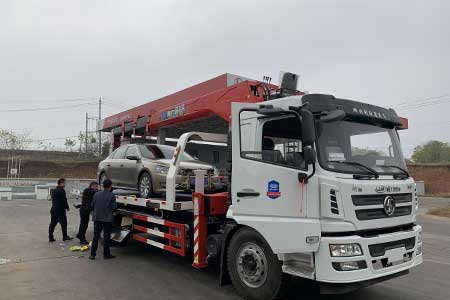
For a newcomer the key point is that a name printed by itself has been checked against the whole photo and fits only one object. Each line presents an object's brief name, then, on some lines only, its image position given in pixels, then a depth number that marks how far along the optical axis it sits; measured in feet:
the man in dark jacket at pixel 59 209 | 31.40
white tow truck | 13.75
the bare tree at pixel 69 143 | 250.98
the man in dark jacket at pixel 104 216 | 25.03
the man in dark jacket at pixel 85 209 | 30.37
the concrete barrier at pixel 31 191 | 72.33
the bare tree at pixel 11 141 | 193.44
